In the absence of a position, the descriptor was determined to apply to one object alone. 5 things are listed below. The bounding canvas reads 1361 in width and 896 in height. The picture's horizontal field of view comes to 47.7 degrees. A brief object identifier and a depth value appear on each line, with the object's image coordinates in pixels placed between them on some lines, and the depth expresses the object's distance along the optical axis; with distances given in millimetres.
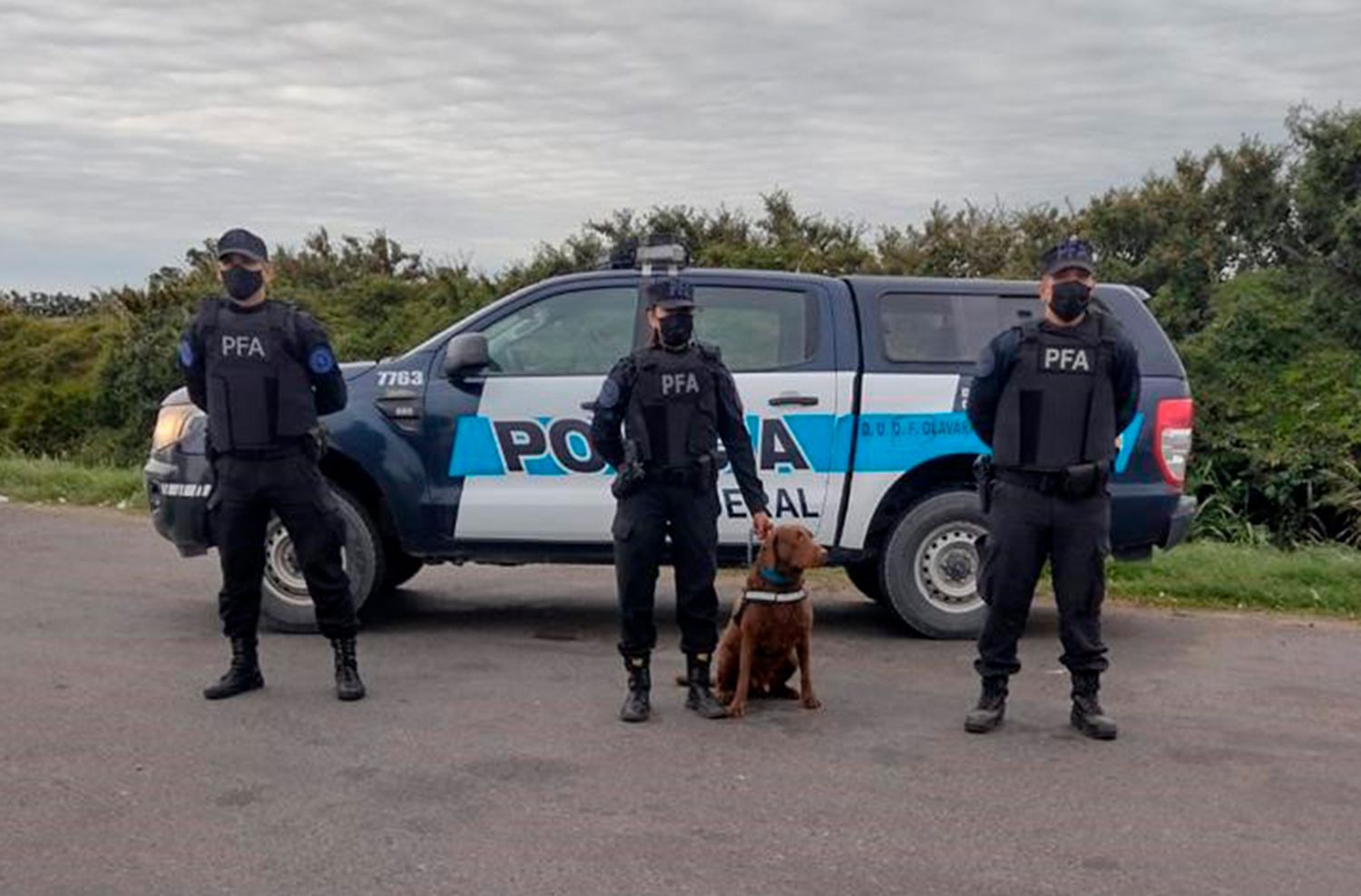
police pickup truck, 7711
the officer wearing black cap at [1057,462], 5938
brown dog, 6129
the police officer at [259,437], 6320
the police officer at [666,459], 6172
